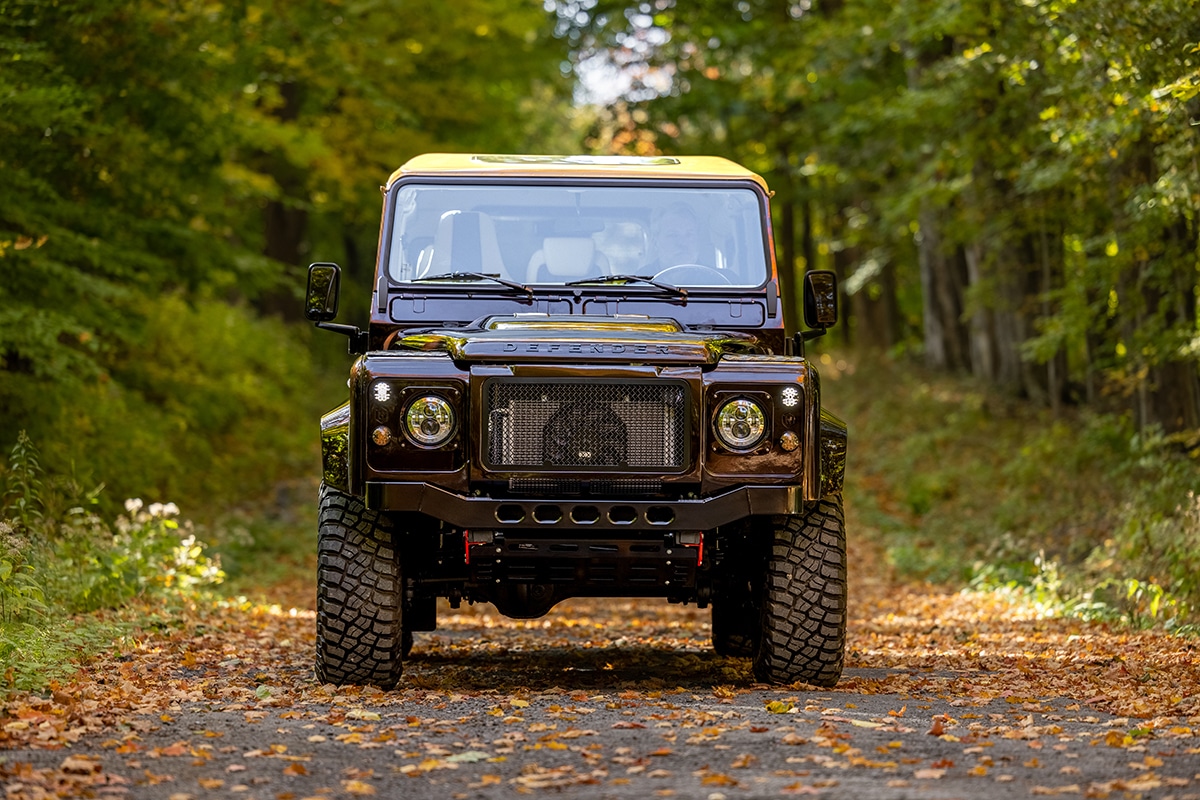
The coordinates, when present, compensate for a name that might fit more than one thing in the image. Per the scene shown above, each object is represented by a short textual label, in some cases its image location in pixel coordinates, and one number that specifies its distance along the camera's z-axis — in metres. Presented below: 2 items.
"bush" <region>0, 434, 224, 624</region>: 18.61
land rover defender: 14.11
